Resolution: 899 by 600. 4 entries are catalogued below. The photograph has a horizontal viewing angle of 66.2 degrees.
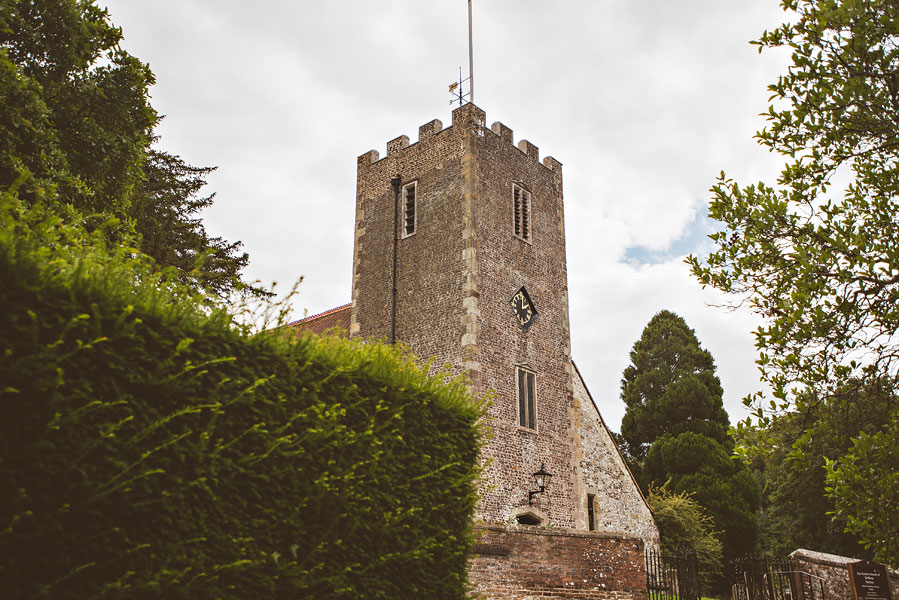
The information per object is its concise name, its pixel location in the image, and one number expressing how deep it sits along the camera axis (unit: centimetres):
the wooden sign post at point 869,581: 1377
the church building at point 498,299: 1820
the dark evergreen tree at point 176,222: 1723
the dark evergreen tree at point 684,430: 3169
